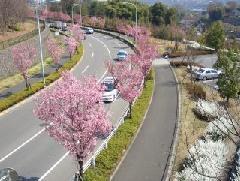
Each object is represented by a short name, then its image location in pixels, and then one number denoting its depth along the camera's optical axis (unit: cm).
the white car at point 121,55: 5322
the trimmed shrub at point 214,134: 2723
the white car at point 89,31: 8178
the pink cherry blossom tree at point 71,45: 5272
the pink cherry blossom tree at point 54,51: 4725
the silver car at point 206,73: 4683
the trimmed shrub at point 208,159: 2056
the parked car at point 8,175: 2026
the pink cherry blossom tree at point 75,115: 1903
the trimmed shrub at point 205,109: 3209
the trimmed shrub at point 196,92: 3812
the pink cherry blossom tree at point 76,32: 6071
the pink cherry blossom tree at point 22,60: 3778
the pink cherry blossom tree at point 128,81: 2970
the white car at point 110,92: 3539
